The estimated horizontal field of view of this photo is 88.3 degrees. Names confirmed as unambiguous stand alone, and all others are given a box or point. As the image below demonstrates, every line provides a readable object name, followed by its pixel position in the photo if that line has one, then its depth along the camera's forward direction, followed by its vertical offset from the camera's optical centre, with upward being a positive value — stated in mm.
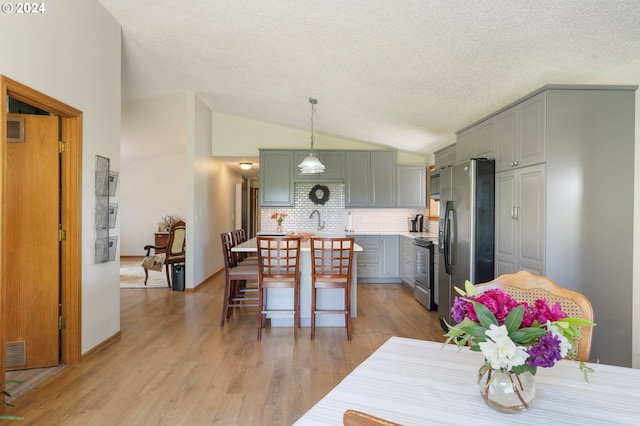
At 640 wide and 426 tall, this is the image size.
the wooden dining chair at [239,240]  4277 -391
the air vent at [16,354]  2533 -1109
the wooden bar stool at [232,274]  3573 -676
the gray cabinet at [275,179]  5945 +585
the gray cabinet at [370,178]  6016 +618
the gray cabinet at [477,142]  3084 +724
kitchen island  3602 -952
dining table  838 -525
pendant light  4281 +601
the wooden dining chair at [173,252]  5344 -689
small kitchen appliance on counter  5992 -203
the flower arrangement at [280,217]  4889 -86
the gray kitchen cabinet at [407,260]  5160 -781
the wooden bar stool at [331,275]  3241 -639
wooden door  2521 -278
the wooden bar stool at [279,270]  3250 -596
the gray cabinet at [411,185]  6062 +497
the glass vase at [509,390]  849 -462
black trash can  5273 -1061
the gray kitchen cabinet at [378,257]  5805 -795
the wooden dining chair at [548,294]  1233 -332
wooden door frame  2664 -208
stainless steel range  4230 -833
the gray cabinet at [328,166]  5953 +833
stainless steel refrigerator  3012 -115
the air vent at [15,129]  2520 +625
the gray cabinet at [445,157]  4094 +731
